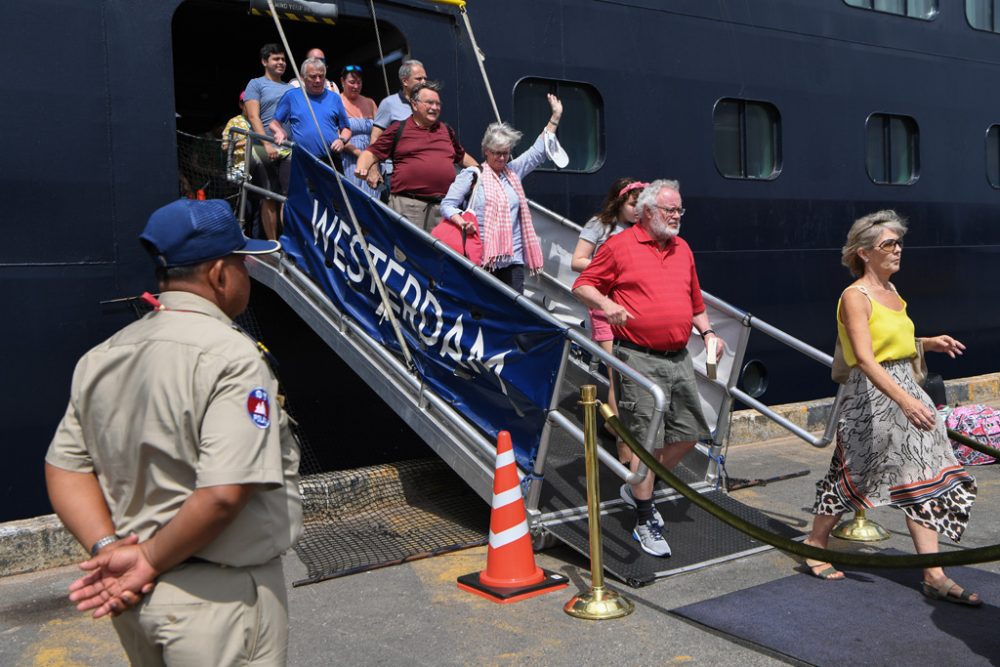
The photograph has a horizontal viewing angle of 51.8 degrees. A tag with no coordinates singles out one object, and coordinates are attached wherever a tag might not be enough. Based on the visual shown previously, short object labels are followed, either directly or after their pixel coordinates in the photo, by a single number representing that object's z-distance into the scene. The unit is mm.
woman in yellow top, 4578
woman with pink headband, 6227
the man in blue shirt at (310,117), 6832
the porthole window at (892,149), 10156
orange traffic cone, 4797
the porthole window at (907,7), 10172
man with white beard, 5113
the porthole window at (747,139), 9047
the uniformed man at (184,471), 2086
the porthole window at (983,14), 11023
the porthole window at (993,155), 11305
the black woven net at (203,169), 7250
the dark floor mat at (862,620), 4043
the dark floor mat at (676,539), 5070
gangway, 5145
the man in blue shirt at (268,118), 7133
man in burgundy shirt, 6301
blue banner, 5180
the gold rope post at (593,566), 4410
